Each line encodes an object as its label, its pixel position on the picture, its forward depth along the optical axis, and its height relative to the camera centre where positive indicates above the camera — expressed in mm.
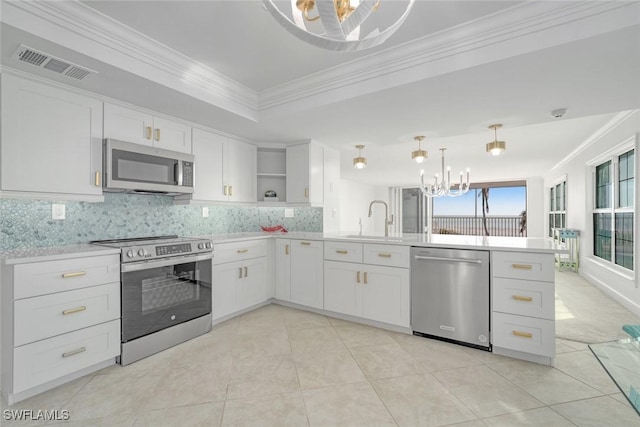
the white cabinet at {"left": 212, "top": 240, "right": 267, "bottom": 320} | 3107 -741
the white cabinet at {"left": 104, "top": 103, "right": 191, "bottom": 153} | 2477 +786
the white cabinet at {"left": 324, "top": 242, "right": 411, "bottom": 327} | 2924 -808
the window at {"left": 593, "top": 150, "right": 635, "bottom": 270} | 3770 +72
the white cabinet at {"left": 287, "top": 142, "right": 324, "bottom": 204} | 3879 +542
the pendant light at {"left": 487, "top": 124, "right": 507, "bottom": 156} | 3146 +730
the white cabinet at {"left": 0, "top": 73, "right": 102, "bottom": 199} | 1953 +536
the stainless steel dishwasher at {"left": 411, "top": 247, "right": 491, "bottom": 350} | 2535 -732
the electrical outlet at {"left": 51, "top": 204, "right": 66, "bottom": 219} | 2338 +25
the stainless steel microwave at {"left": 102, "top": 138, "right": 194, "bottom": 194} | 2416 +409
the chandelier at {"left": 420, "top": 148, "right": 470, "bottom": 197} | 5301 +451
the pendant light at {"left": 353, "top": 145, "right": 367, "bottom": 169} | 4102 +739
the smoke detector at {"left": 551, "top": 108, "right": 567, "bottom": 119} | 2740 +967
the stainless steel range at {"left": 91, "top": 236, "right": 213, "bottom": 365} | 2316 -675
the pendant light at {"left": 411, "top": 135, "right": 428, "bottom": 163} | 3755 +765
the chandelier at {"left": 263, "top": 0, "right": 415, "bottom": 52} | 1042 +698
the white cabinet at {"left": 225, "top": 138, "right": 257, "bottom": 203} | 3584 +552
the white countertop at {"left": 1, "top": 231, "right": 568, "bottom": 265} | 1966 -264
